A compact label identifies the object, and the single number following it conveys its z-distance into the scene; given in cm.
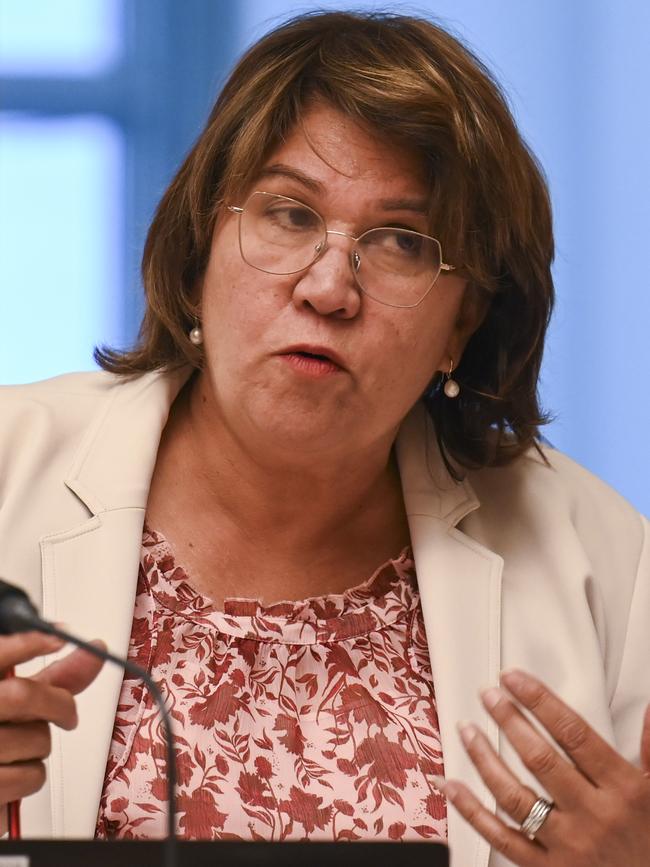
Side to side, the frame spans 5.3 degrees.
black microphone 357
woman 392
